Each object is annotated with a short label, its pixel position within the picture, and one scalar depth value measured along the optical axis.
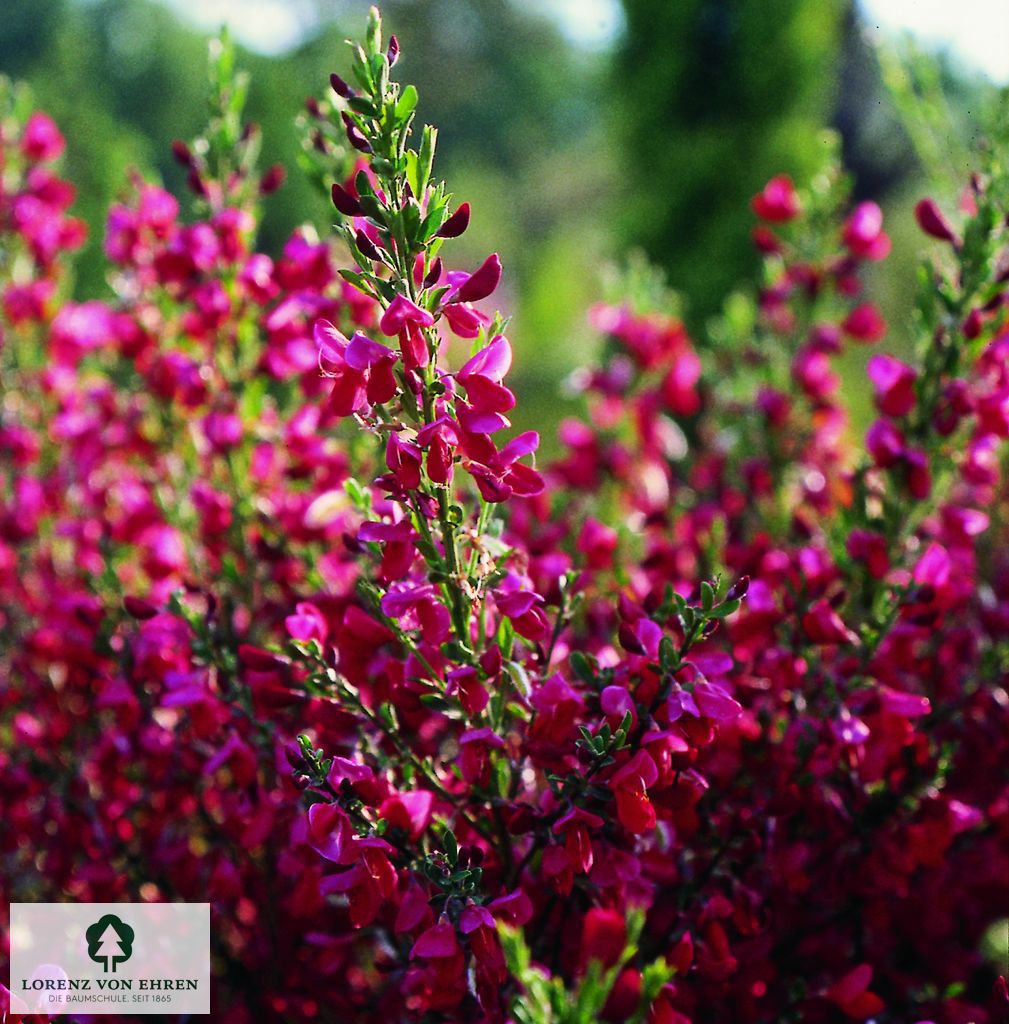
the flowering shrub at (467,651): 0.78
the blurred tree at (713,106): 5.50
